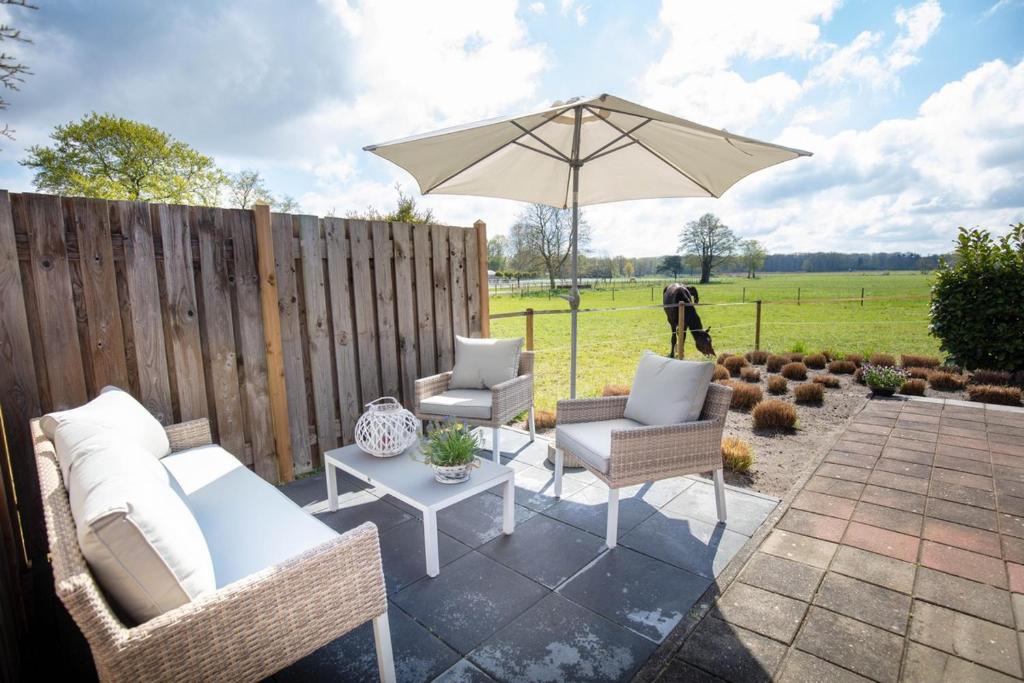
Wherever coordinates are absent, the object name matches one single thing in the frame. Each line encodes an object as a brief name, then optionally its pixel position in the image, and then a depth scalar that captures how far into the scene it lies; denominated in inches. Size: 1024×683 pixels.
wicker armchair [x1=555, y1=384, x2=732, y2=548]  88.7
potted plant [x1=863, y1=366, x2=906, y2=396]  192.4
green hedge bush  206.4
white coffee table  80.3
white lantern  95.2
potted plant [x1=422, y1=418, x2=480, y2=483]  83.3
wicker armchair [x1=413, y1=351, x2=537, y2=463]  126.9
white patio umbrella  104.7
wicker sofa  35.5
